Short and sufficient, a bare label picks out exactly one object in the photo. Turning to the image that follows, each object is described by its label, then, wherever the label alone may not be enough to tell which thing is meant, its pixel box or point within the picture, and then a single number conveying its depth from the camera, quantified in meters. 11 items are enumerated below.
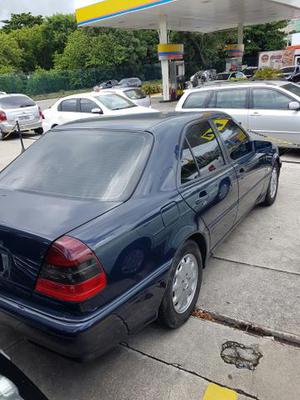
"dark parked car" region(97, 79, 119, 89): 32.28
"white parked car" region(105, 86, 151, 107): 14.84
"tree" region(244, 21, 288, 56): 44.66
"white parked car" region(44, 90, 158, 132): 9.84
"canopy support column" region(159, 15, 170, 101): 21.09
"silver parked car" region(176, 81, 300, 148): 7.43
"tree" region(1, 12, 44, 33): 57.12
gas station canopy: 17.48
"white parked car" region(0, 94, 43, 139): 12.29
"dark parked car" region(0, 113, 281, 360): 2.00
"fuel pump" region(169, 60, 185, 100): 22.72
